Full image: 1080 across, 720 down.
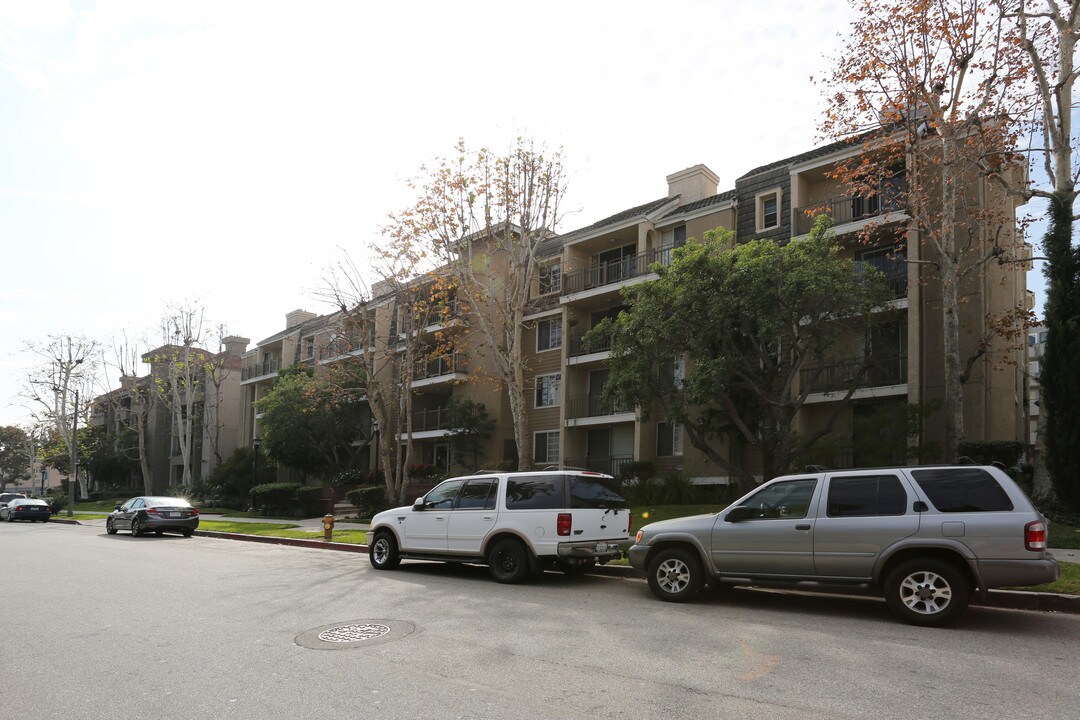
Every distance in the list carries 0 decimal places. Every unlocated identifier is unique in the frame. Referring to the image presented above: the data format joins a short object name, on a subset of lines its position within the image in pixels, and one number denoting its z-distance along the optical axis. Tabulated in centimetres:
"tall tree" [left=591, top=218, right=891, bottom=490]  1745
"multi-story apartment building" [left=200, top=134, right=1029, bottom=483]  2058
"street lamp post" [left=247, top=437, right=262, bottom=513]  3709
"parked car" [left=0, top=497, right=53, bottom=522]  3666
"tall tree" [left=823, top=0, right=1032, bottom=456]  1656
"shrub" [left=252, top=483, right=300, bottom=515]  3431
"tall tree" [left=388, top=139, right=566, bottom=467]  2236
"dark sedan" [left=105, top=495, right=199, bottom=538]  2392
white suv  1112
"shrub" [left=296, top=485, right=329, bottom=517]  3259
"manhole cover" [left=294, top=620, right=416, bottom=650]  717
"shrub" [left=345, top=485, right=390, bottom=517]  2920
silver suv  756
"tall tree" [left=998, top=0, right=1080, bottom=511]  1619
